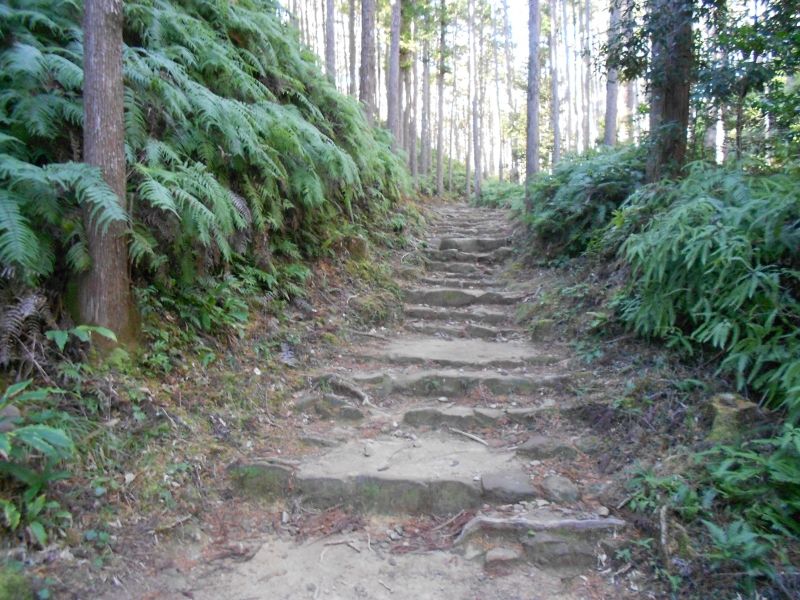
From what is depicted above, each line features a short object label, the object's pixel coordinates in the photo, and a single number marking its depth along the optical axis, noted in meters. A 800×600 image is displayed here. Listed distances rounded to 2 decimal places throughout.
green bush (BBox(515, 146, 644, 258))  7.47
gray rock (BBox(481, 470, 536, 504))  3.63
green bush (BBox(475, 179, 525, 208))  16.72
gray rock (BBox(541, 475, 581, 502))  3.57
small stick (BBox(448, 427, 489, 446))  4.41
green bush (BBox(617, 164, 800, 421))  3.62
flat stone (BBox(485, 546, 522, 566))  3.13
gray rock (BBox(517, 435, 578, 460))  4.07
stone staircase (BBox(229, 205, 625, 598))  3.31
